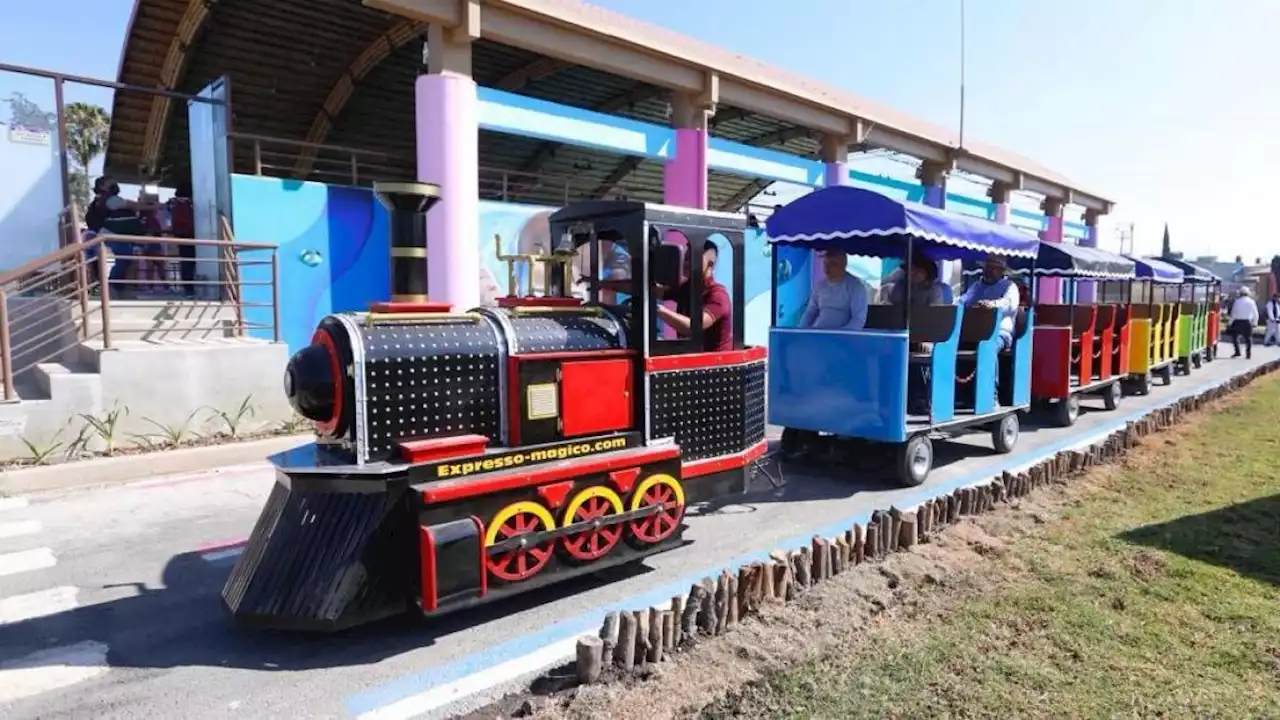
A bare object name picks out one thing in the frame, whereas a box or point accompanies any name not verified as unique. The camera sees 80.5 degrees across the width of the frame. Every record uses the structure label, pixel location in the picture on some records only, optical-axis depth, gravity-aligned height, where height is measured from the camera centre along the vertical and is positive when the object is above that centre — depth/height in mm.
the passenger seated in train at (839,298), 7098 +116
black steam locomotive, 3689 -726
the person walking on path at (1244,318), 19625 -206
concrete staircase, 7168 -761
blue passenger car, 6504 -442
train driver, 5120 -6
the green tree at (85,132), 31872 +7928
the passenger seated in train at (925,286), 7742 +250
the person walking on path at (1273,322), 23109 -364
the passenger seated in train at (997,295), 8273 +175
